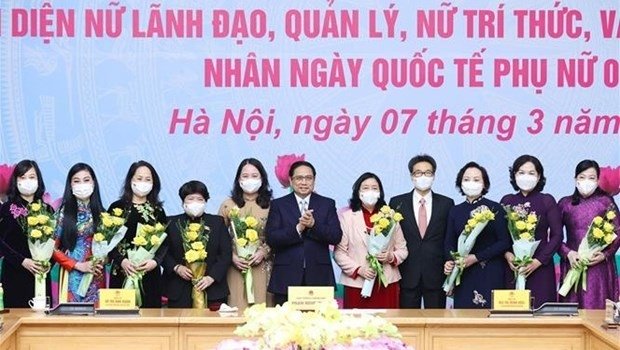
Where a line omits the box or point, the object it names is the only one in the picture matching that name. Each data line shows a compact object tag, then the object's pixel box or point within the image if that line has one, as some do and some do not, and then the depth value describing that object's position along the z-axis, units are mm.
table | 5805
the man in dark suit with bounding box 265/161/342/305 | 6922
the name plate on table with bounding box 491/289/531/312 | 5918
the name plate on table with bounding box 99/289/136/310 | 5871
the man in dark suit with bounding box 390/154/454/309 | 7121
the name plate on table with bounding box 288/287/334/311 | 5520
